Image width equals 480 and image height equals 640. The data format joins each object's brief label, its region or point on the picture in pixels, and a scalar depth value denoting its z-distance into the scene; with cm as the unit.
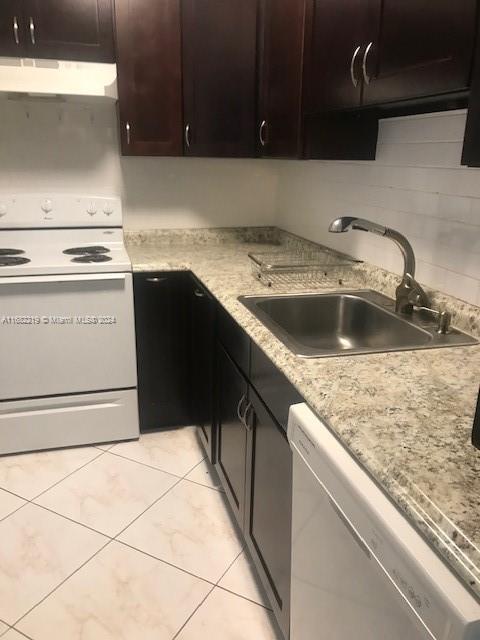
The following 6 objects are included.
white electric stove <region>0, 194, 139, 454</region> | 215
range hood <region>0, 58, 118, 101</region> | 204
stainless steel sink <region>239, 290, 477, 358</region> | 164
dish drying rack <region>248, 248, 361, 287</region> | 196
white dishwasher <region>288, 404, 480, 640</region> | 63
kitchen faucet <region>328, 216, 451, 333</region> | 160
